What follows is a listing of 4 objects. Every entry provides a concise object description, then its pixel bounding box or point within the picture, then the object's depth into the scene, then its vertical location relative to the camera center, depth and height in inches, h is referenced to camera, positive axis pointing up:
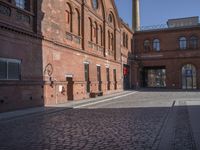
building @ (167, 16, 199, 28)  1428.4 +424.8
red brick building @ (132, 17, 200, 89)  1212.8 +159.3
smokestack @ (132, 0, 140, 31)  1545.6 +519.4
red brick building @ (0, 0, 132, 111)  422.0 +82.3
